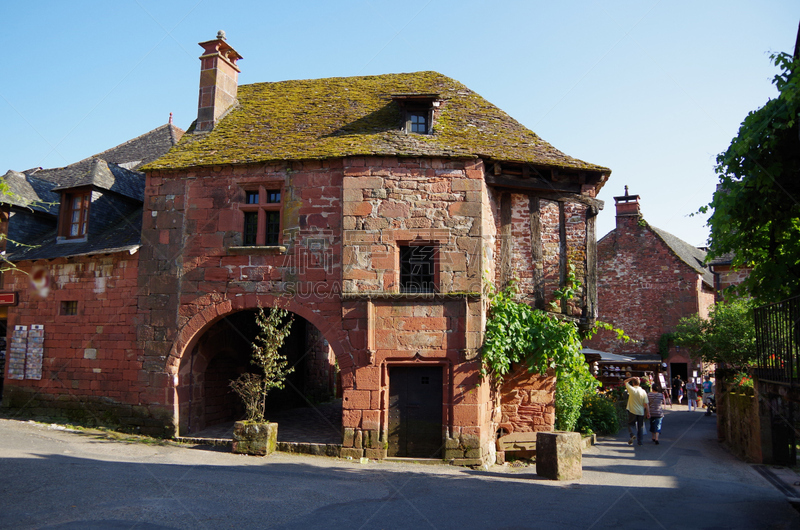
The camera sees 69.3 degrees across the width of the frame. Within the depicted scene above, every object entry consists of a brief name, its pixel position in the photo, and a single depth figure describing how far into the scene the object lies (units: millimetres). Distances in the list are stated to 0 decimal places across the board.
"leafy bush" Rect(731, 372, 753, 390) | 13070
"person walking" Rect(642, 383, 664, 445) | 13672
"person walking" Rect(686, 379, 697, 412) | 21688
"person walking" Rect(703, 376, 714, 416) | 21375
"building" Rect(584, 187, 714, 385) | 25906
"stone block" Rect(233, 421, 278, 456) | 10203
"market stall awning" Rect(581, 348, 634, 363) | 19844
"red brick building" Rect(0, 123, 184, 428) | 11969
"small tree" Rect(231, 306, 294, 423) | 10539
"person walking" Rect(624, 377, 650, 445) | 13281
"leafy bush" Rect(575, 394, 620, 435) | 15227
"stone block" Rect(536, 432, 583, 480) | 8914
